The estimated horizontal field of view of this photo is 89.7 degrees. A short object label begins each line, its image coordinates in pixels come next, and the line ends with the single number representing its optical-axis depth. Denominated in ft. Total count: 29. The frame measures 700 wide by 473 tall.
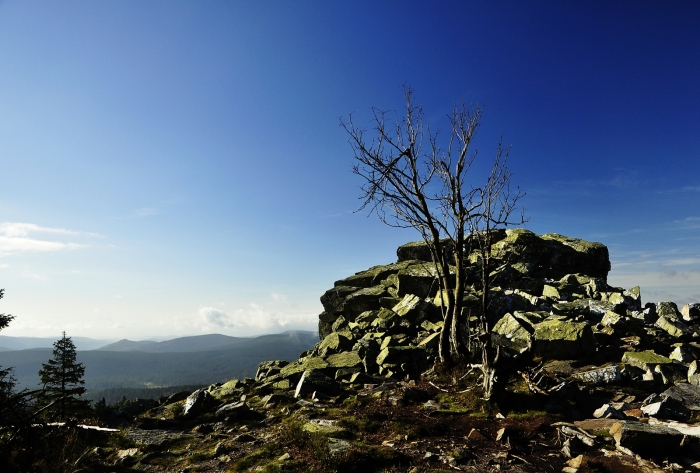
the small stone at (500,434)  29.60
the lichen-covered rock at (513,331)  53.78
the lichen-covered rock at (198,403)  48.39
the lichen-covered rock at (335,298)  96.21
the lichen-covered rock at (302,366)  60.93
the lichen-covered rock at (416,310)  70.64
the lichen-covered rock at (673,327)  55.94
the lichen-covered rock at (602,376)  40.63
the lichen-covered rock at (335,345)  70.33
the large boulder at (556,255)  98.63
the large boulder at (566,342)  49.62
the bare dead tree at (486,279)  38.60
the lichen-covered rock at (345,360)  60.03
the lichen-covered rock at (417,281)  81.92
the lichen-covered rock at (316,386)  49.47
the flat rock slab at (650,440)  24.91
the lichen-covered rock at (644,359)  42.68
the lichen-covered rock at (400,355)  56.70
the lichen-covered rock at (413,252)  109.19
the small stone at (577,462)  24.20
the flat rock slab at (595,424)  29.50
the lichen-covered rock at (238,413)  43.29
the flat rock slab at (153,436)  37.96
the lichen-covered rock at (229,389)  59.82
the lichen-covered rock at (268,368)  71.15
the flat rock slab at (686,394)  32.48
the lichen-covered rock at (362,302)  88.33
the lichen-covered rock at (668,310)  64.18
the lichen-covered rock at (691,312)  68.80
